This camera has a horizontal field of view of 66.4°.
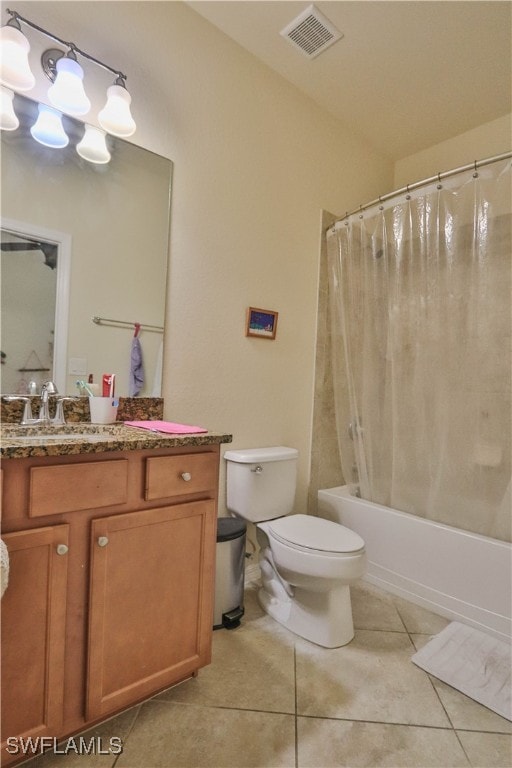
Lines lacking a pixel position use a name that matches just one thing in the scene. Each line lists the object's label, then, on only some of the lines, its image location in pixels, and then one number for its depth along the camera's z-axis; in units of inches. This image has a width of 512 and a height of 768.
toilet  59.9
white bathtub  65.2
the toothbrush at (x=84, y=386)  57.6
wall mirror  52.8
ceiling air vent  67.7
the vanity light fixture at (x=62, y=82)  48.5
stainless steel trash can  64.7
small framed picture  78.5
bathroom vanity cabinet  36.4
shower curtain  69.4
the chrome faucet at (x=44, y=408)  52.1
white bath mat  52.1
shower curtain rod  65.6
